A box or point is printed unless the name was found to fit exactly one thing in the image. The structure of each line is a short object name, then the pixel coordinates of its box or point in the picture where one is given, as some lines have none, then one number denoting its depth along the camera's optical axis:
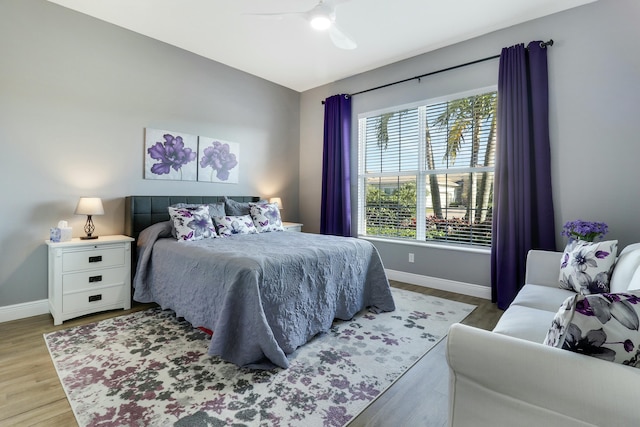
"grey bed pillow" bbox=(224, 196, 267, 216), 3.82
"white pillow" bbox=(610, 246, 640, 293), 1.65
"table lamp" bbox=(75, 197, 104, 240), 2.80
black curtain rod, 2.93
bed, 1.98
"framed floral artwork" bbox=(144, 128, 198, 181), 3.50
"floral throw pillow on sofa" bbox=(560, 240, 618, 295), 1.92
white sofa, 0.82
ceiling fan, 2.46
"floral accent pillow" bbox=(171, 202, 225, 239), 3.38
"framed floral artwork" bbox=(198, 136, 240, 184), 3.94
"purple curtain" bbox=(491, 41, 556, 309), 2.93
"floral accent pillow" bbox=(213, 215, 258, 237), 3.35
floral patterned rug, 1.56
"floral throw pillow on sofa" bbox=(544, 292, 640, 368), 0.87
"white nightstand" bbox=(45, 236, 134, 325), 2.63
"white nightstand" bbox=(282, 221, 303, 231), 4.45
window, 3.47
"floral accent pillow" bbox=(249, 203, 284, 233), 3.80
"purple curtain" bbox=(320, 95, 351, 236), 4.50
